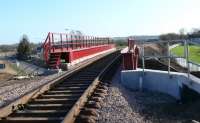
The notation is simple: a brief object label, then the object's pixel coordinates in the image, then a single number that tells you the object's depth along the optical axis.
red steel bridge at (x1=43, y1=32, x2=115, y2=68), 11.85
